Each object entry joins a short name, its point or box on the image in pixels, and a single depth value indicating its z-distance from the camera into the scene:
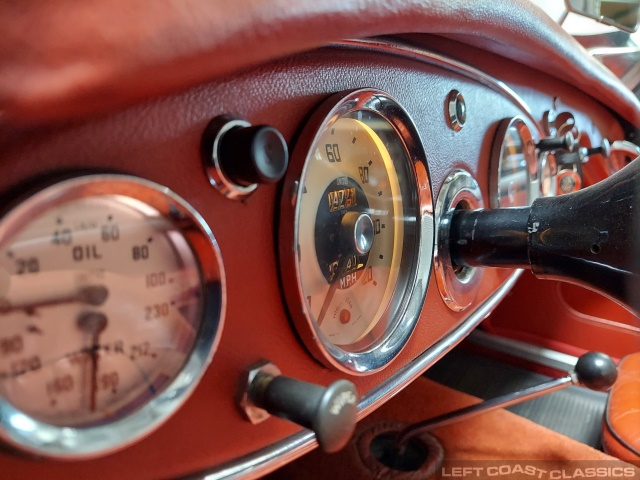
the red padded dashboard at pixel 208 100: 0.11
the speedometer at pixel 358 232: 0.19
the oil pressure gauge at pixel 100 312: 0.12
